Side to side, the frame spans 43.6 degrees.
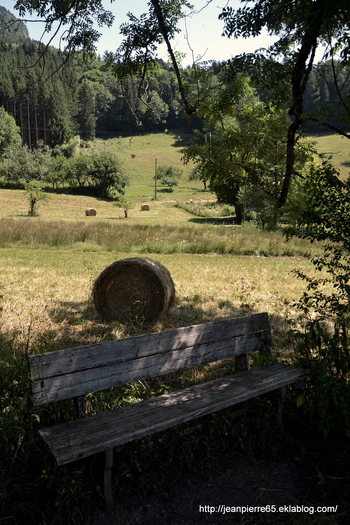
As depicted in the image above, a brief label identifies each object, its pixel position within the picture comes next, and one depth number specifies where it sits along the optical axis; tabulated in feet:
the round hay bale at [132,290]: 22.29
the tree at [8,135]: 238.07
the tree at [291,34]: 12.84
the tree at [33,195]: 122.83
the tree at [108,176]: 204.85
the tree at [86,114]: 329.93
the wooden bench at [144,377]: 9.07
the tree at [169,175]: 252.01
